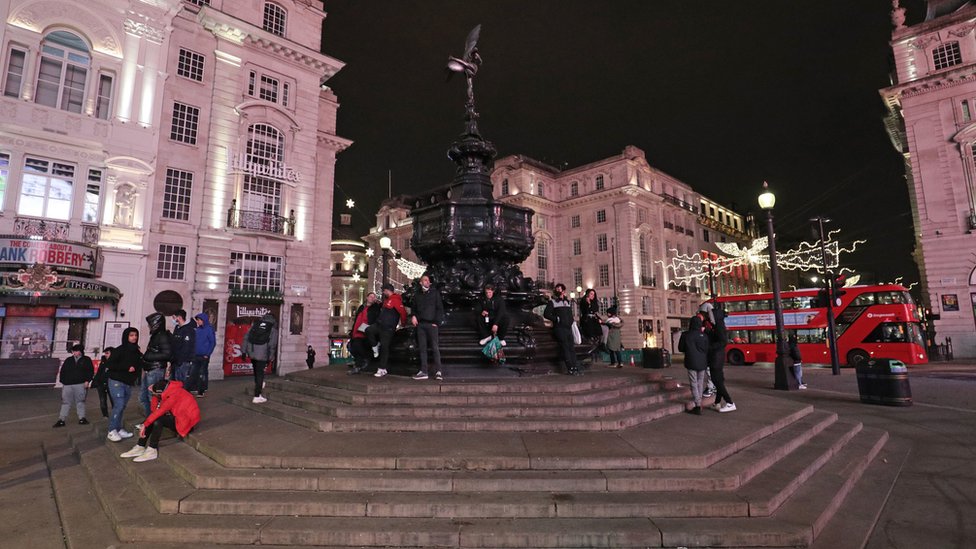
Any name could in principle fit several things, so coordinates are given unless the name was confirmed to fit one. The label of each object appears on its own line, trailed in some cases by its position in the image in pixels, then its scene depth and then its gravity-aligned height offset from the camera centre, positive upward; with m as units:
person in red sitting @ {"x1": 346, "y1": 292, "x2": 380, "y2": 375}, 9.00 +0.00
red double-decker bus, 19.64 +0.08
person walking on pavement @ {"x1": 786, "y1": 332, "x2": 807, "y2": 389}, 12.52 -1.04
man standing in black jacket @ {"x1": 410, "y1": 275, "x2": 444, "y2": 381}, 7.64 +0.17
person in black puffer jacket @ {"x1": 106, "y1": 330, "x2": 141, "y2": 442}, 6.78 -0.72
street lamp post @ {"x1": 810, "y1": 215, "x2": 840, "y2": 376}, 15.66 -0.04
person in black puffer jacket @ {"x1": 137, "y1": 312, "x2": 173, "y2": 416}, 6.98 -0.26
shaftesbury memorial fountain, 9.19 +1.87
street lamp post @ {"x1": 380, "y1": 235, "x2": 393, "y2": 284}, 14.26 +2.70
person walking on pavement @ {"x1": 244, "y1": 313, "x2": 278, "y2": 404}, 8.20 -0.30
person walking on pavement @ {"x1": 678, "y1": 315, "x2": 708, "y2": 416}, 7.33 -0.44
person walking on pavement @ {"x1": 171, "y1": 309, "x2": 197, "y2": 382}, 8.34 -0.18
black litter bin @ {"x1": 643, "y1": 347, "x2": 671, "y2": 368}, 18.28 -1.22
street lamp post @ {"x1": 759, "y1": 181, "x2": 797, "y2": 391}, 12.41 -0.92
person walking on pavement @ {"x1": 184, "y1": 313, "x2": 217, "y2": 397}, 10.11 -0.42
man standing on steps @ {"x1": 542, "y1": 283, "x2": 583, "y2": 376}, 8.23 +0.00
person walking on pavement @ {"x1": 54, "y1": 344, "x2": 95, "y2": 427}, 8.70 -0.97
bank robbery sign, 15.83 +2.80
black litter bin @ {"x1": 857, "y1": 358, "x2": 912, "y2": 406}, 10.09 -1.30
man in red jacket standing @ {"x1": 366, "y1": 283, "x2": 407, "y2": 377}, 8.14 +0.18
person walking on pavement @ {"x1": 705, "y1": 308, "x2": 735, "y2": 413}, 7.46 -0.51
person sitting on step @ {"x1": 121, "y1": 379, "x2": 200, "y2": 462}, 5.55 -1.12
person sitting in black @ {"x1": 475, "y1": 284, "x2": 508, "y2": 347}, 7.88 +0.21
